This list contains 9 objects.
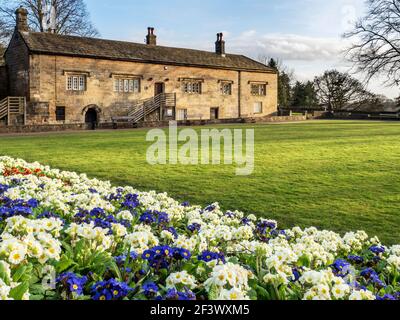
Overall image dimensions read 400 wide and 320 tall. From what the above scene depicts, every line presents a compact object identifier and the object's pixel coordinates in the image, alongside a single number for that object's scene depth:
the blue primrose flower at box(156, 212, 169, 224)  5.49
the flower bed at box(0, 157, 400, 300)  2.86
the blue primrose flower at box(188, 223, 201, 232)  5.27
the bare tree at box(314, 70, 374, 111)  70.88
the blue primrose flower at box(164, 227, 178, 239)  4.54
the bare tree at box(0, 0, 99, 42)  45.53
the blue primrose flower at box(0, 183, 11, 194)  6.64
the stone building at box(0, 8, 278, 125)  35.75
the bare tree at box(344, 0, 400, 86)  40.22
